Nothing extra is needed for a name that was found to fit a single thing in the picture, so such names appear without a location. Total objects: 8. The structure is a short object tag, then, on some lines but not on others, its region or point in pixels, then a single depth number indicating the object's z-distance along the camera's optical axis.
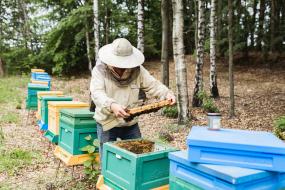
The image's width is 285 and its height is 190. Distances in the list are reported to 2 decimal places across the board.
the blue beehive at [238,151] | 2.92
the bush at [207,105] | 11.88
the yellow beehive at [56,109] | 6.99
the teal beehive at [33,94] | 11.46
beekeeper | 4.39
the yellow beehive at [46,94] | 9.53
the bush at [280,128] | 8.28
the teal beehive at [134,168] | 3.78
